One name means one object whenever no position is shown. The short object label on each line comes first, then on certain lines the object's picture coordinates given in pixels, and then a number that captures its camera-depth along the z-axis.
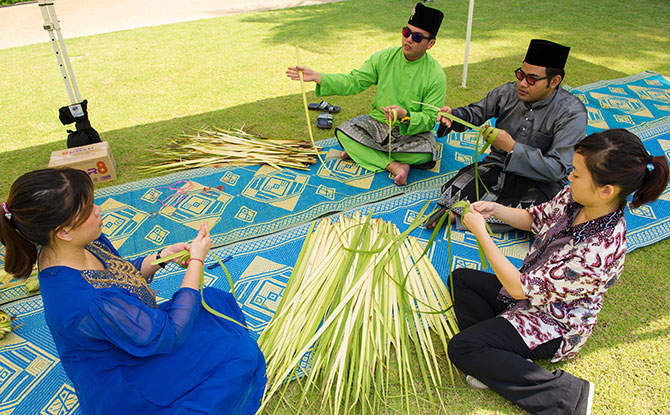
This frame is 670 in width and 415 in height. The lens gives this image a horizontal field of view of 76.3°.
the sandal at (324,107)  4.80
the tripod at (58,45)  3.58
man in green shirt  3.35
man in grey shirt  2.74
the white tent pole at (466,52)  4.52
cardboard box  3.50
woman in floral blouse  1.69
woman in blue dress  1.38
